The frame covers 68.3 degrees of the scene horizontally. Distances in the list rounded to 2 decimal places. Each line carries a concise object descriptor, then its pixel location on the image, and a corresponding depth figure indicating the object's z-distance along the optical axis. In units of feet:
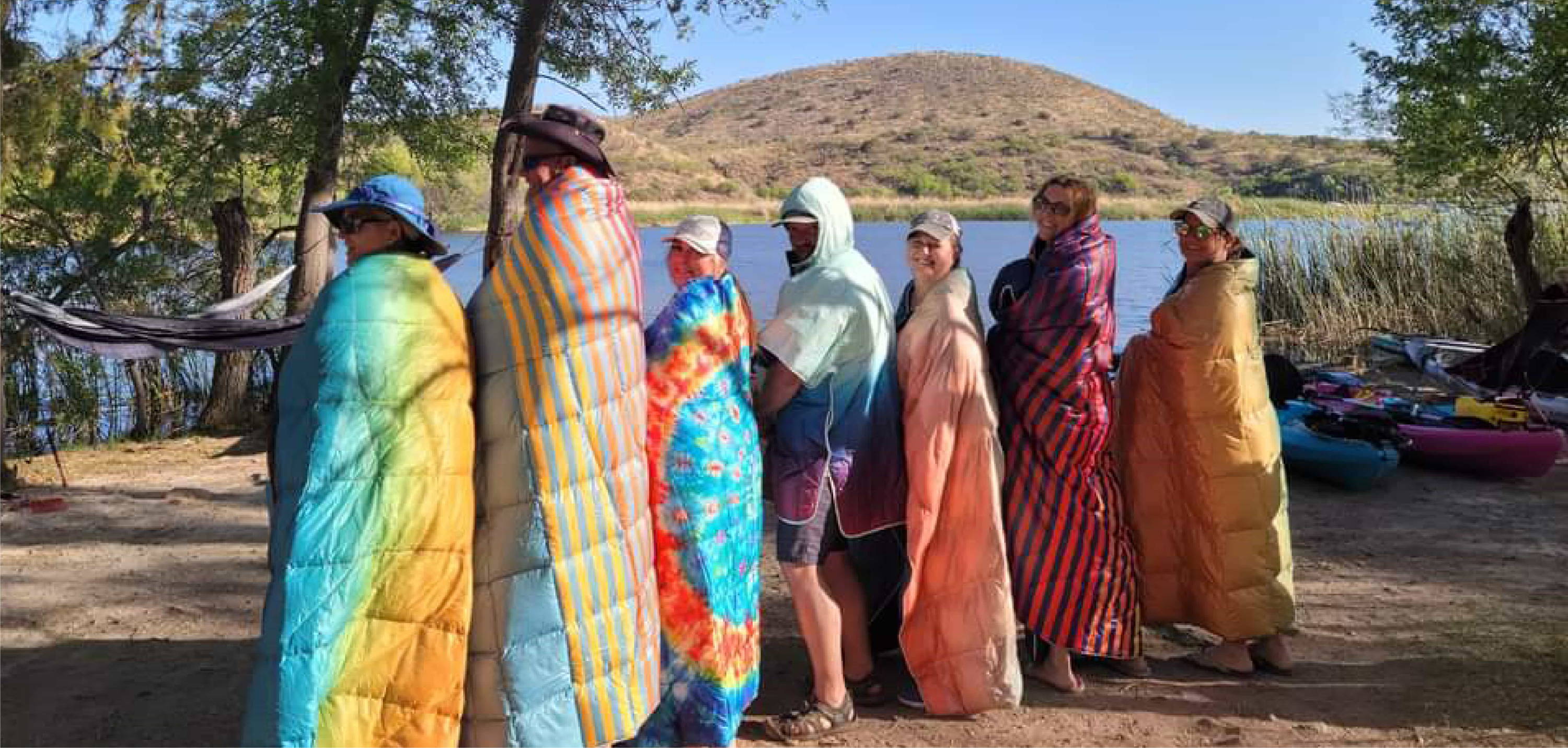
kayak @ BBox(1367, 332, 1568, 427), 24.27
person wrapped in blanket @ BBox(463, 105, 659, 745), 8.29
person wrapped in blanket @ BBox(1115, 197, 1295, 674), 11.38
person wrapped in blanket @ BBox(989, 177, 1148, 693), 11.00
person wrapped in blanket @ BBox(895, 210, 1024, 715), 10.47
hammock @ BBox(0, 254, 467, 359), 19.53
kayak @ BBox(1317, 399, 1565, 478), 20.77
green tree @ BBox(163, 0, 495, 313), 28.07
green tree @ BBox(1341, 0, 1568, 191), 32.14
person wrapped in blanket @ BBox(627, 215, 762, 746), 9.34
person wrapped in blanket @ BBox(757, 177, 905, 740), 10.06
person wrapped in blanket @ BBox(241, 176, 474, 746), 7.53
